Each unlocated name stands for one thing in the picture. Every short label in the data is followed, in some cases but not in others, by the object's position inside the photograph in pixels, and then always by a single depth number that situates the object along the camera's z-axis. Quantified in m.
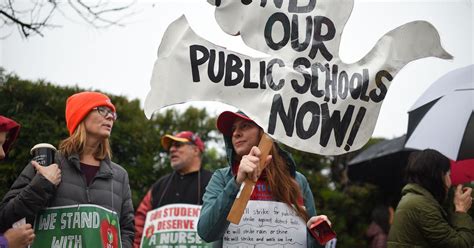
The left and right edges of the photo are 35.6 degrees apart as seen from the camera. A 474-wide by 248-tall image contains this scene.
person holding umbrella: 5.14
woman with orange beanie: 4.47
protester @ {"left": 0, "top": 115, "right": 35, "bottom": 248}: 4.32
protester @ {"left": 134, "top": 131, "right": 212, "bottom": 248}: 7.51
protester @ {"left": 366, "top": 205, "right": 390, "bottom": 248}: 9.08
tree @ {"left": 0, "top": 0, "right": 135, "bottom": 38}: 6.21
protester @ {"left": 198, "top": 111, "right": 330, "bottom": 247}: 4.08
